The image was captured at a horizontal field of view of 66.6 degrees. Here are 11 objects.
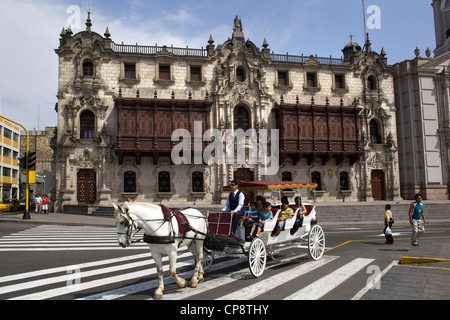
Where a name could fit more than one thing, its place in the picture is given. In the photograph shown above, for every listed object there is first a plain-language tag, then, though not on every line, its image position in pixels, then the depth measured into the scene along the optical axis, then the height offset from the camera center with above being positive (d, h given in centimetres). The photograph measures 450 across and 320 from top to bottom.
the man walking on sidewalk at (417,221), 1193 -146
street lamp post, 2352 -151
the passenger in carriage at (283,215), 894 -88
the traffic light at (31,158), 2341 +225
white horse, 636 -82
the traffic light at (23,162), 2355 +200
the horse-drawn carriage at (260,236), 792 -135
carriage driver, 840 -45
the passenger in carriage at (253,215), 846 -79
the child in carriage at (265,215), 852 -80
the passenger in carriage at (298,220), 972 -107
